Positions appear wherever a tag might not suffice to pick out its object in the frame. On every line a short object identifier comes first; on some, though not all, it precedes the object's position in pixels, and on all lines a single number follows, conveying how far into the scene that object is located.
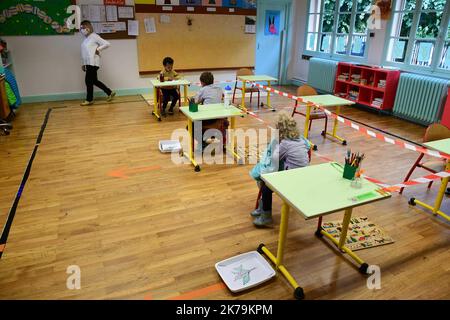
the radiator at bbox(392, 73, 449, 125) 5.68
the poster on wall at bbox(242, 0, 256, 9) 8.18
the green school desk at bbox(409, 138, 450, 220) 3.12
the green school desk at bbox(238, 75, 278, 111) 6.67
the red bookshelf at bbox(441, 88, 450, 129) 5.32
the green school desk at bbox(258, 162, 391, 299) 2.07
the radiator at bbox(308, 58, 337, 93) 7.87
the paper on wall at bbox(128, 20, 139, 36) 7.41
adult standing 6.77
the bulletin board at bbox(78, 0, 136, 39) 7.02
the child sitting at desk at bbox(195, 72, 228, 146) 4.57
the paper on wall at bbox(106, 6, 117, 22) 7.14
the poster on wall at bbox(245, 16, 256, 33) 8.41
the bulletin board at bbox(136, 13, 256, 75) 7.72
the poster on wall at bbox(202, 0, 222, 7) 7.82
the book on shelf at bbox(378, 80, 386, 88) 6.52
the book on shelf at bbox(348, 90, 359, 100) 7.34
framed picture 8.76
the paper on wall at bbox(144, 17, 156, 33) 7.50
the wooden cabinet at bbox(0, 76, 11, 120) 5.59
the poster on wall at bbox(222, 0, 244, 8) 8.00
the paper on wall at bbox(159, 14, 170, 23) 7.58
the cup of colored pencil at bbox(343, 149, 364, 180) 2.32
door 8.68
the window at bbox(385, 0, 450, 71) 5.84
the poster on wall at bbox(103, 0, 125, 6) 7.08
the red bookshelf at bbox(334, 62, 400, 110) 6.50
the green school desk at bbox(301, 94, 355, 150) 4.85
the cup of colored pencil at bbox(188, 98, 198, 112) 4.13
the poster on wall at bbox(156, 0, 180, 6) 7.46
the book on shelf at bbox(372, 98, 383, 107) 6.68
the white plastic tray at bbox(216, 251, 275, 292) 2.40
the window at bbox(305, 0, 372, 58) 7.38
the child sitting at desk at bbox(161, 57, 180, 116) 6.05
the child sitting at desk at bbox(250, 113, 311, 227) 2.74
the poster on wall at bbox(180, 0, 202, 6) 7.63
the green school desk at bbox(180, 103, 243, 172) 4.01
